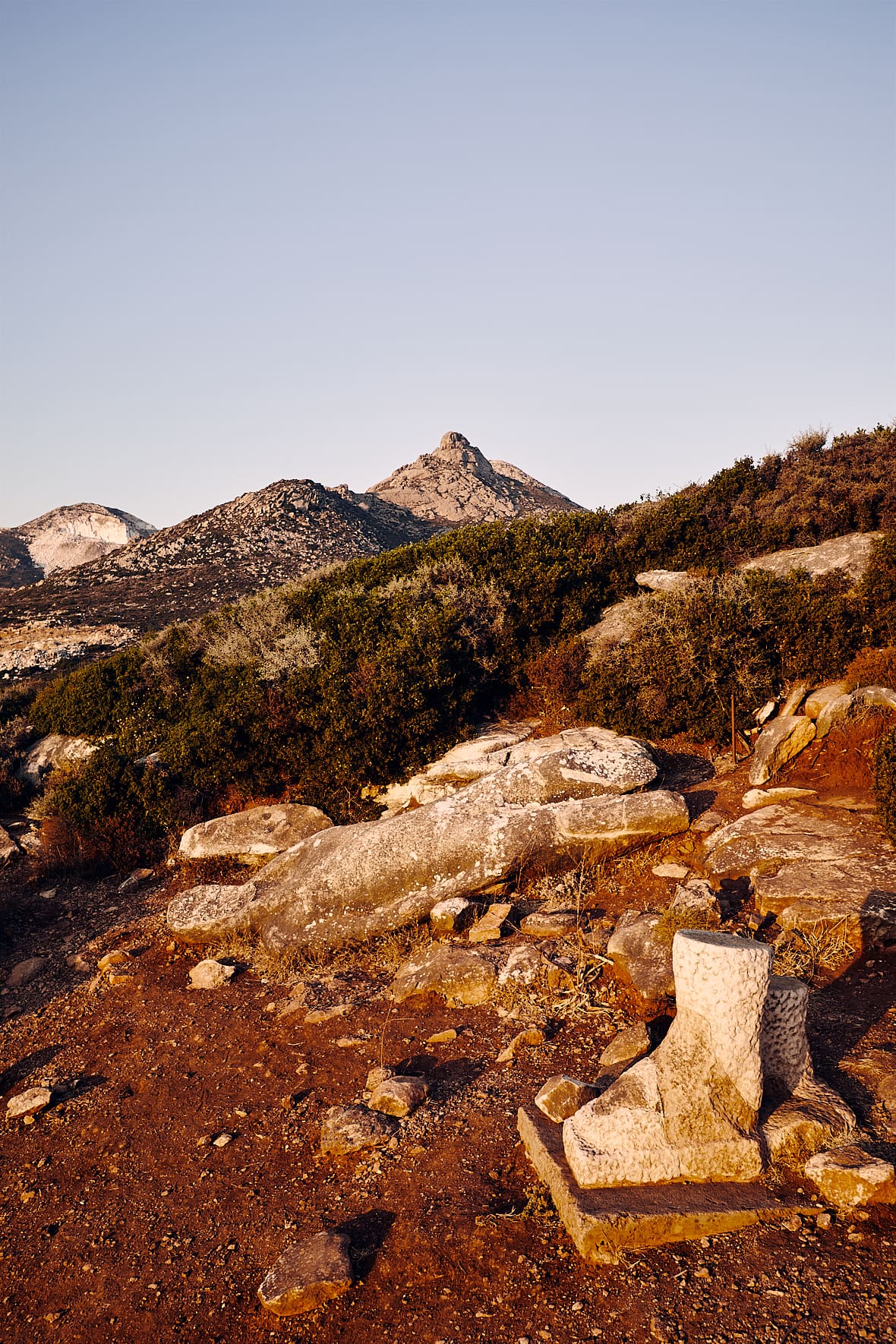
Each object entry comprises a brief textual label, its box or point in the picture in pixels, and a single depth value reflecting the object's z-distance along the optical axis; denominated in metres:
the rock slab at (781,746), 9.58
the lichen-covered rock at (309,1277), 4.05
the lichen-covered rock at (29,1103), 6.49
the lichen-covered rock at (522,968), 6.86
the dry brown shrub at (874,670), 9.91
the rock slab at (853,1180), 4.02
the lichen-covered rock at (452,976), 6.94
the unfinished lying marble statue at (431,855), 8.70
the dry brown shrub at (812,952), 6.30
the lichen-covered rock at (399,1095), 5.52
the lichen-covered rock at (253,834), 11.09
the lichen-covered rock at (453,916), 8.25
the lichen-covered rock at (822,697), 10.14
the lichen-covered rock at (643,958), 6.39
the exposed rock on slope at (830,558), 12.98
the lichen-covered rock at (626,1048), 5.59
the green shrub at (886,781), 7.55
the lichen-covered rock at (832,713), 9.68
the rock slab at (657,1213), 3.99
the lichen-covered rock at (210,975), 8.28
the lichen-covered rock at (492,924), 7.82
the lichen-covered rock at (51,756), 15.06
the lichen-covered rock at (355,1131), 5.27
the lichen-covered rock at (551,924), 7.61
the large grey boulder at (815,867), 6.65
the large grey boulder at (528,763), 9.52
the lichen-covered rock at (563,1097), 5.01
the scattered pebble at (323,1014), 7.13
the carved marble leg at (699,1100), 4.30
